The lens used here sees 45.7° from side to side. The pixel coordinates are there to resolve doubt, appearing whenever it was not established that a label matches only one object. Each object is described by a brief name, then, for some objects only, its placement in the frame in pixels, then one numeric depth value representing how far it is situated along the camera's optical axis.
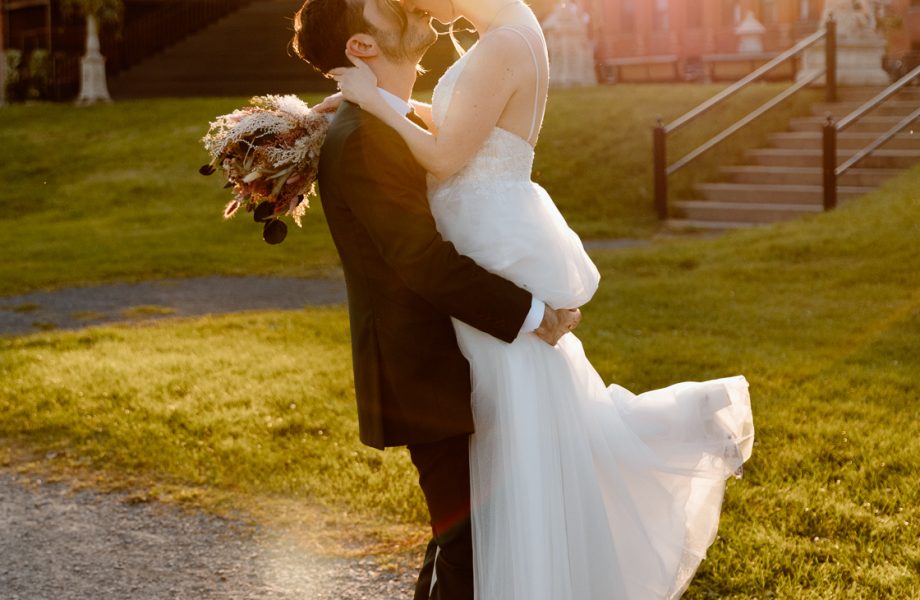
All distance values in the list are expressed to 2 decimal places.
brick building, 31.77
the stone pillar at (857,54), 18.88
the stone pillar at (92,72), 28.56
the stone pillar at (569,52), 25.98
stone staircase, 15.16
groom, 2.92
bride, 3.01
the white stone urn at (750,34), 28.84
